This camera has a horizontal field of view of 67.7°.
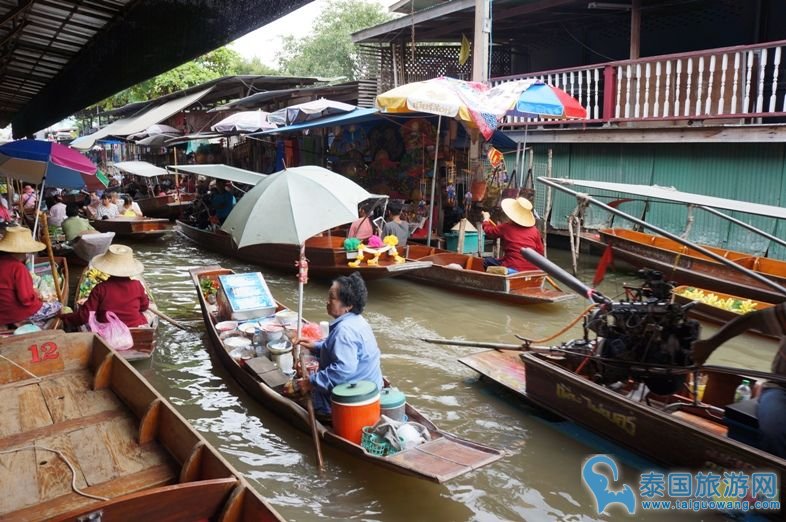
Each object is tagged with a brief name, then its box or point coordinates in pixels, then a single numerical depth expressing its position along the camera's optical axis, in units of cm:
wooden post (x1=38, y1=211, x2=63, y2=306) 738
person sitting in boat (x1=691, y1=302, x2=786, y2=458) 357
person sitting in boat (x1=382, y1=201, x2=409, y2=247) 1044
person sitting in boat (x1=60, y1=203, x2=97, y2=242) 1103
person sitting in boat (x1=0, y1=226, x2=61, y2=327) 578
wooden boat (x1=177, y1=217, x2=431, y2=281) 946
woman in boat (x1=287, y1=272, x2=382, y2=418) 438
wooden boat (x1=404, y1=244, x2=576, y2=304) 879
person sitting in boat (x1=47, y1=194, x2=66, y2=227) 1318
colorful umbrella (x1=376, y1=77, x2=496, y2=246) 938
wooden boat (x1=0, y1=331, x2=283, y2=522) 276
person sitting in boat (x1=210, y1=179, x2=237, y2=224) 1452
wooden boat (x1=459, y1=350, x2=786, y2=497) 385
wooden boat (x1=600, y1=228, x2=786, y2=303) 791
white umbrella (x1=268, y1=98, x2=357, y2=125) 1327
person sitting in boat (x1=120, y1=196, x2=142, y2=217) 1541
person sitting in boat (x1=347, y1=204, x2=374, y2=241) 1050
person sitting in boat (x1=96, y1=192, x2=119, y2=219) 1521
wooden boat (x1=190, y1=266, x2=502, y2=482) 384
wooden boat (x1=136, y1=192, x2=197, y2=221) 1869
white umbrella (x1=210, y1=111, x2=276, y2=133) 1470
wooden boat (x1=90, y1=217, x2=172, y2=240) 1451
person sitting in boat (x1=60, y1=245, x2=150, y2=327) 582
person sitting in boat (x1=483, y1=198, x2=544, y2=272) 910
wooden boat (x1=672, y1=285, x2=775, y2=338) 768
